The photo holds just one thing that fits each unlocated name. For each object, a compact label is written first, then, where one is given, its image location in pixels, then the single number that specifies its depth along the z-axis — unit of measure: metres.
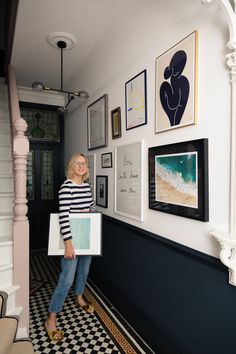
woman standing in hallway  2.08
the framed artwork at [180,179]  1.45
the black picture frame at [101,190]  2.83
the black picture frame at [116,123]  2.49
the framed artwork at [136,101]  2.04
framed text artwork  2.12
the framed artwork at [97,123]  2.80
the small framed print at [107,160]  2.71
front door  4.58
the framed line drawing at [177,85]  1.52
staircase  1.91
